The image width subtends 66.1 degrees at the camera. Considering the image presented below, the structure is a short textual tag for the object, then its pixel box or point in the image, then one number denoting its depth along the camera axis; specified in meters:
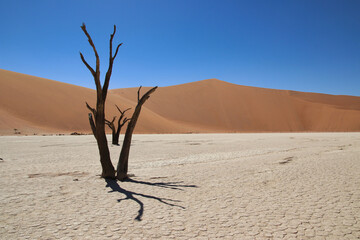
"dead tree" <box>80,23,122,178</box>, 6.15
